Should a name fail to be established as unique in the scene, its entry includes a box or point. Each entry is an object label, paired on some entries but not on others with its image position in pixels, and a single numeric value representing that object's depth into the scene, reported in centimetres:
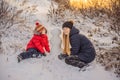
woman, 368
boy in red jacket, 387
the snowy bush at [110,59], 370
